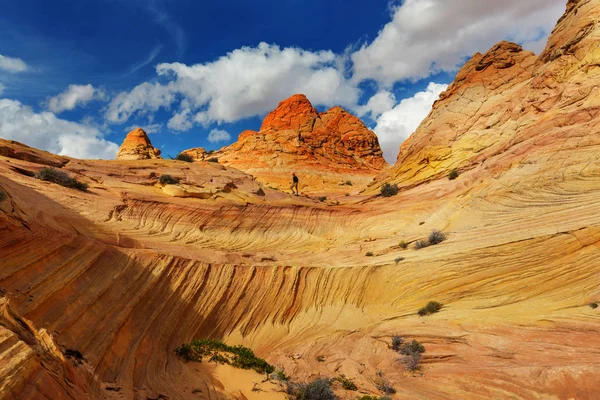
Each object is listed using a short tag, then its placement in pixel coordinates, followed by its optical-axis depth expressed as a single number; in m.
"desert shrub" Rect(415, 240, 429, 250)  18.56
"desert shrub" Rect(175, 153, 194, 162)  40.46
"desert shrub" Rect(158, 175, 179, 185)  24.27
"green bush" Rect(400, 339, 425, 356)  12.25
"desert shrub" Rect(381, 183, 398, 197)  33.44
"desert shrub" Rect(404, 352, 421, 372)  11.60
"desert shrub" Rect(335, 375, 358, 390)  10.59
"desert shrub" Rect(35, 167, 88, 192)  18.33
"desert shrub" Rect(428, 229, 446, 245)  18.45
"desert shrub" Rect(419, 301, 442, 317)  14.64
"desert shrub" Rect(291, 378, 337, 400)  9.27
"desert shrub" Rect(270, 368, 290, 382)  10.48
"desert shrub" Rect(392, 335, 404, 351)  12.84
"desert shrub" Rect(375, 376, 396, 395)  10.30
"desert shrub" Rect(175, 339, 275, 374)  11.09
